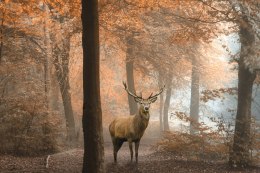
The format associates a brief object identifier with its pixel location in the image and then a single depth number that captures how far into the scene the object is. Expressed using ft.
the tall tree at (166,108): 113.82
